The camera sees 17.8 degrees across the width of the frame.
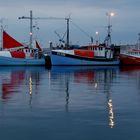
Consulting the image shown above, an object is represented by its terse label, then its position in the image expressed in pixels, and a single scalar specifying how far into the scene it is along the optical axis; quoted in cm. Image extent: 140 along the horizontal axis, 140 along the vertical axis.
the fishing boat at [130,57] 8023
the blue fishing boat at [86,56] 7425
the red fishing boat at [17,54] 7369
